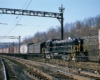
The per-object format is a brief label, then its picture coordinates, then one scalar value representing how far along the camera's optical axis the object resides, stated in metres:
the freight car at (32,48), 42.36
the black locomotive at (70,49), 24.42
